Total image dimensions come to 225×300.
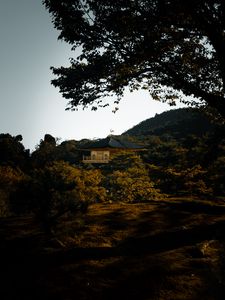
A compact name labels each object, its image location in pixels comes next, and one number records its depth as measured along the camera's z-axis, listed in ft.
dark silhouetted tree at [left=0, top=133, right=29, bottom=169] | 168.15
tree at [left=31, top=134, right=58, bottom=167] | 179.26
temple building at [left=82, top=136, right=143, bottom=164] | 161.05
